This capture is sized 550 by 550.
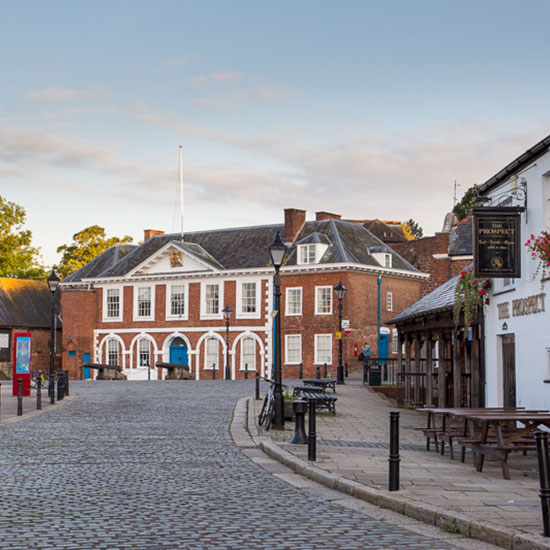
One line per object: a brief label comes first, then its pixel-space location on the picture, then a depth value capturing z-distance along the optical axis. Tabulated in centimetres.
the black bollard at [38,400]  2398
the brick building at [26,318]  6381
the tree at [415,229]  11862
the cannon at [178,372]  4950
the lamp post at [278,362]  1816
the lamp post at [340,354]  3797
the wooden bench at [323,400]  2058
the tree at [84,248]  7256
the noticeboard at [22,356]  2947
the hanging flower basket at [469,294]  1927
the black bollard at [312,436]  1296
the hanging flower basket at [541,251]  1452
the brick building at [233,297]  5300
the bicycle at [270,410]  1831
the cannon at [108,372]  5041
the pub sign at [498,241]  1619
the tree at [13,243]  6569
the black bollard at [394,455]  991
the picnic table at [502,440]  1155
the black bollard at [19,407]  2189
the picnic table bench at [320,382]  2798
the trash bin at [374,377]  3556
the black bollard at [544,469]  723
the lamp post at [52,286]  3015
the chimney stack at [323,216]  5872
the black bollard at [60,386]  2783
